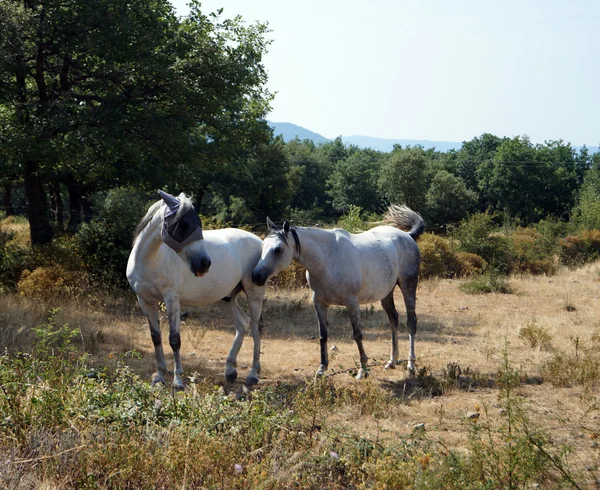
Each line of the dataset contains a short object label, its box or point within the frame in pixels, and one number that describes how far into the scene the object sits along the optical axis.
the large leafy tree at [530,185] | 63.50
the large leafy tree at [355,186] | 76.19
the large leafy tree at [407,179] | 58.78
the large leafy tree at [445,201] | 56.06
